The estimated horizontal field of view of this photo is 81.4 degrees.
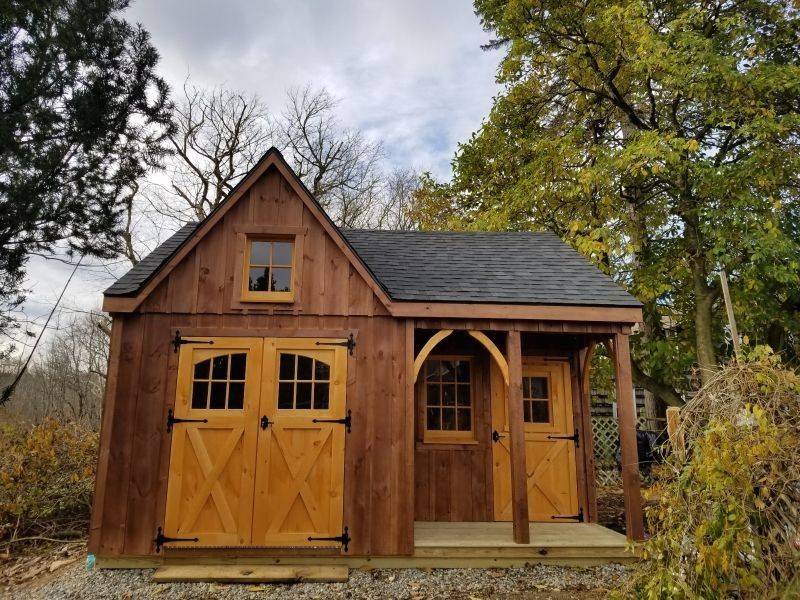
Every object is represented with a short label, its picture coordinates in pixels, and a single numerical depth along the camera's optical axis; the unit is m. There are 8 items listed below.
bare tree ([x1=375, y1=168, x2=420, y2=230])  22.94
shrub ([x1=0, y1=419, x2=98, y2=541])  6.31
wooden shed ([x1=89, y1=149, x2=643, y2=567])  5.25
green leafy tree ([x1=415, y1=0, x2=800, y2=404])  8.58
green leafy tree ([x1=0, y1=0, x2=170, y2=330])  7.01
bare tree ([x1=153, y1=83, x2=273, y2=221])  19.08
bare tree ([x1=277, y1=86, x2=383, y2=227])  21.11
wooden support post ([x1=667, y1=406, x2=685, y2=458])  3.15
